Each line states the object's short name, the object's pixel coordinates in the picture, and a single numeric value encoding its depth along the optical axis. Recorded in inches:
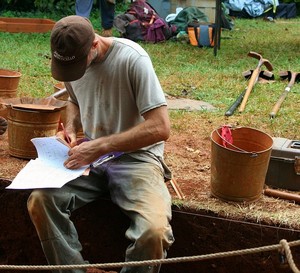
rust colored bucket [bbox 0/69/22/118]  255.1
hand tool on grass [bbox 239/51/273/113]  286.6
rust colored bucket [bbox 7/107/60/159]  208.8
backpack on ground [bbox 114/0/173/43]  498.6
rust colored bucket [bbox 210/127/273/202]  167.5
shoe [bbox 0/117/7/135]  221.3
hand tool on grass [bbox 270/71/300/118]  274.5
